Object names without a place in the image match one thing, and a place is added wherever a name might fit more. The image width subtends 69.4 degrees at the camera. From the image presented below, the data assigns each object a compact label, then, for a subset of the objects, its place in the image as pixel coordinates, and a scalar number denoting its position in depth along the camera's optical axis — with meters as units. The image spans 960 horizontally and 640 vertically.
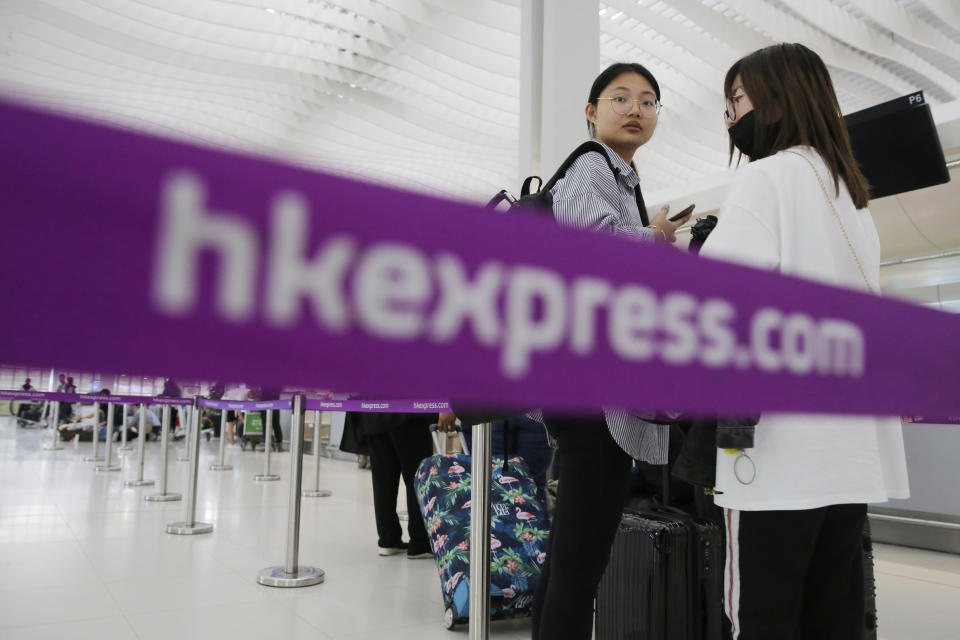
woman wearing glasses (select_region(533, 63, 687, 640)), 1.21
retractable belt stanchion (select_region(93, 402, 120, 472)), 7.17
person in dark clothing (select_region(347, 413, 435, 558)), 3.48
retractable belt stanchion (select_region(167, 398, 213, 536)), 3.96
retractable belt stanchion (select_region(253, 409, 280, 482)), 6.96
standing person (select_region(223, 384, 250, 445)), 13.02
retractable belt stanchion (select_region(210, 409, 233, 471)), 7.61
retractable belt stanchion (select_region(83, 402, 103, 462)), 8.19
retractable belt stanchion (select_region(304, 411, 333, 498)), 5.81
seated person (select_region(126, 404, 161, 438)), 13.04
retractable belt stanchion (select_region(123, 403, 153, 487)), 6.02
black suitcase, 1.83
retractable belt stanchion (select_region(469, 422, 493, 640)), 1.74
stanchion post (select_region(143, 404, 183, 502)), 5.01
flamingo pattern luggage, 2.38
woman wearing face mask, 1.03
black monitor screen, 2.36
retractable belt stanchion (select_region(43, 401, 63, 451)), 9.43
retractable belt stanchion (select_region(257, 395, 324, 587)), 2.87
